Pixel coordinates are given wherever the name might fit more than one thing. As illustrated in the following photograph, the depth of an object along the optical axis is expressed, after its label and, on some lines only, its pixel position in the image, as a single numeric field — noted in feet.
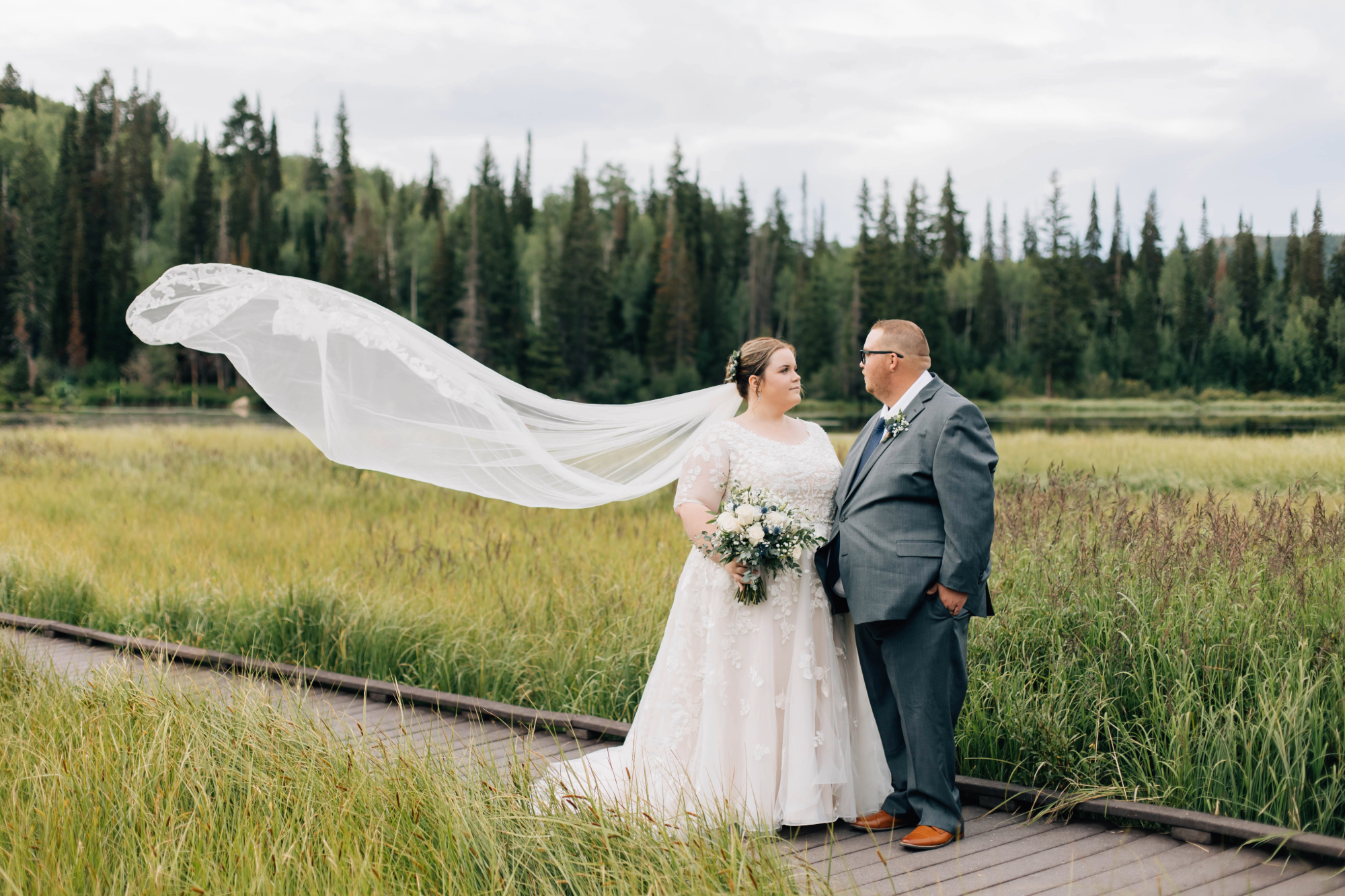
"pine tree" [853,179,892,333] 181.16
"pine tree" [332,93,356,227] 237.66
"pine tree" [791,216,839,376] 183.32
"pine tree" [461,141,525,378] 177.78
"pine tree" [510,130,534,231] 251.19
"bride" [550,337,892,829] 12.42
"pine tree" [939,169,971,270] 228.63
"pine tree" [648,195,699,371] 189.16
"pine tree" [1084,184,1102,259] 151.74
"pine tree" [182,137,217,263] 211.61
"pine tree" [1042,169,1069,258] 184.17
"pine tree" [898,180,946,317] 180.04
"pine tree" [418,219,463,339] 184.55
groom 10.98
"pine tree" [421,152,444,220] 245.86
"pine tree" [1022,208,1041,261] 213.46
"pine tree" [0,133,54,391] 180.96
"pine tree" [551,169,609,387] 185.47
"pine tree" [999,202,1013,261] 259.19
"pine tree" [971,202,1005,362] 193.98
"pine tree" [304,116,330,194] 269.44
